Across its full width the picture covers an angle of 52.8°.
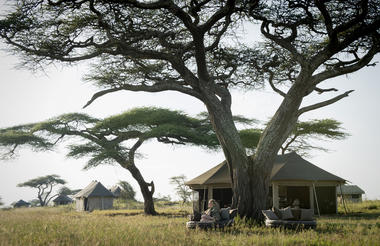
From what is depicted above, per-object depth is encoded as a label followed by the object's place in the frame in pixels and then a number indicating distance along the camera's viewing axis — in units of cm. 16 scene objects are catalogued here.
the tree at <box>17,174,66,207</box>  6100
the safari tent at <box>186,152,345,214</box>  2070
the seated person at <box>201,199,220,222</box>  1135
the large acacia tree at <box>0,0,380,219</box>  1247
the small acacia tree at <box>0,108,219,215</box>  2483
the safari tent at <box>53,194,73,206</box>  6072
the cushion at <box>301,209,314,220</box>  1210
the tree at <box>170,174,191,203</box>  4753
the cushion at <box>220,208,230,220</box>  1170
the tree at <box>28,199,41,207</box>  7706
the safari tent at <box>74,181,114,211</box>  4009
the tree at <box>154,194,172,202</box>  5388
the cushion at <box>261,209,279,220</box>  1209
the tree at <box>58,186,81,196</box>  7272
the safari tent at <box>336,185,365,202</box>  5116
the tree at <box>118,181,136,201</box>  4828
